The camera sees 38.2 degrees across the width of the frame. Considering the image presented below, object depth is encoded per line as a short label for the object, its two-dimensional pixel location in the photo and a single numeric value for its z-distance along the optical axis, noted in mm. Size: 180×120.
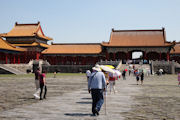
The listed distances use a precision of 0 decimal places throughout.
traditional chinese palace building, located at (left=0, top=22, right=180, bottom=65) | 55531
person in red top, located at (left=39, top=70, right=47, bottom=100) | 11548
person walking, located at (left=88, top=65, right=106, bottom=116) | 8000
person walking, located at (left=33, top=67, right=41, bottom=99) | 11852
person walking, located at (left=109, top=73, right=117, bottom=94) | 14742
